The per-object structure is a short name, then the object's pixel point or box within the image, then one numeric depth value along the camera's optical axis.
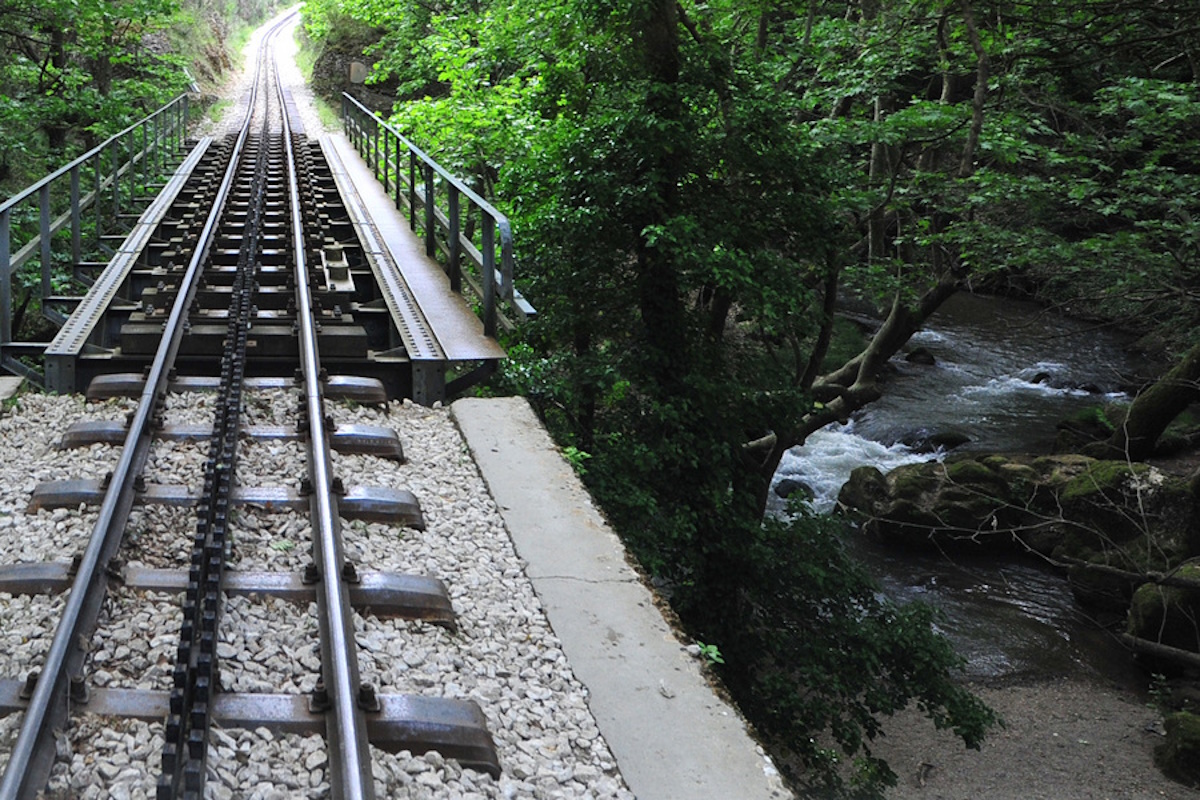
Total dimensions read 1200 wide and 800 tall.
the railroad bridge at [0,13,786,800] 3.34
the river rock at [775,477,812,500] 15.90
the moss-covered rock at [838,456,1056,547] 14.54
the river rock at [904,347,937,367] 21.30
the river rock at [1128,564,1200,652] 11.55
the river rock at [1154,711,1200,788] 9.95
